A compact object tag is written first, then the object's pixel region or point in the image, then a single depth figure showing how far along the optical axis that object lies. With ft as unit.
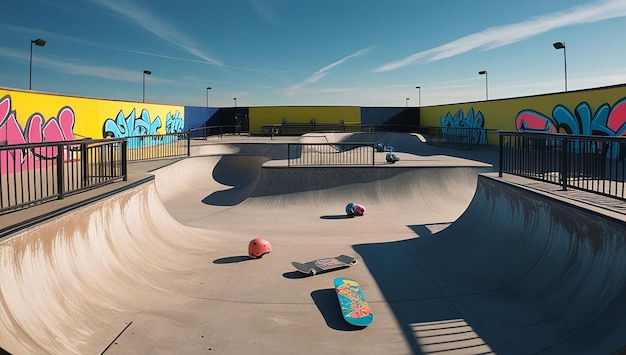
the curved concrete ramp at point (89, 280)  13.64
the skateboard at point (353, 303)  17.11
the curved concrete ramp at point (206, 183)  48.98
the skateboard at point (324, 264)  23.63
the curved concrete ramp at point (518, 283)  15.33
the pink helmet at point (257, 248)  27.04
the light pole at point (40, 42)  66.05
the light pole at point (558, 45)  93.07
